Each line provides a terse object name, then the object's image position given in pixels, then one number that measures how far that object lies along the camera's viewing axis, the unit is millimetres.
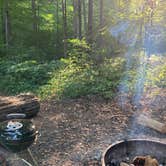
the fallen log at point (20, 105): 3874
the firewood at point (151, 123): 3813
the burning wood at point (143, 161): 2719
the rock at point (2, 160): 2913
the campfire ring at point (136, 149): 2945
